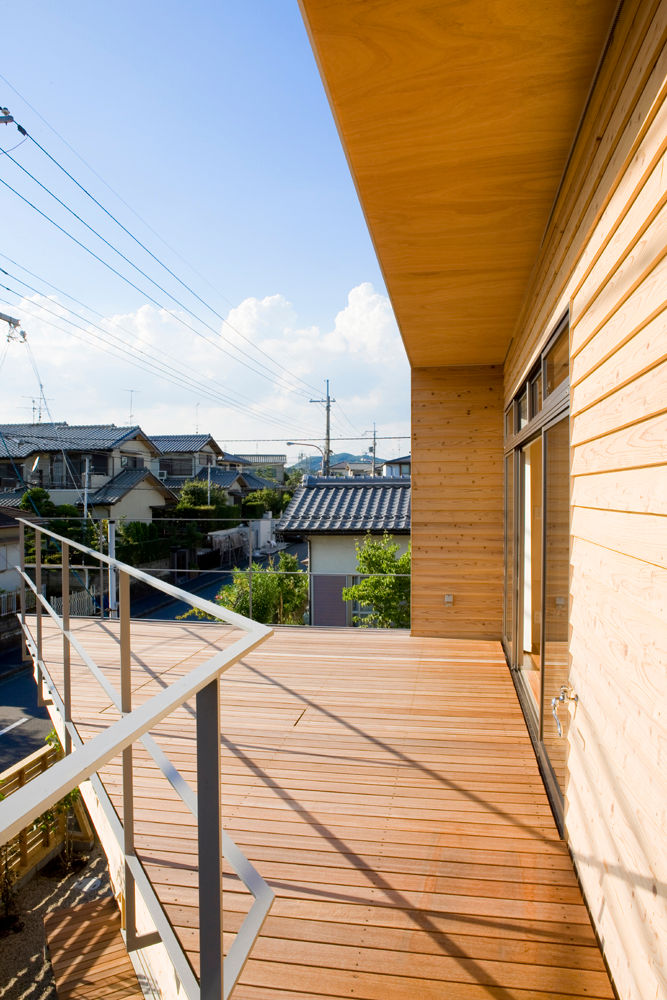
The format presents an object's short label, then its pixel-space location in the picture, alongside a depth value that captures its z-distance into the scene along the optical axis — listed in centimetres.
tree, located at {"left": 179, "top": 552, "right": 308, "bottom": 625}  929
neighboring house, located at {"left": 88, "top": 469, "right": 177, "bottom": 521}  1966
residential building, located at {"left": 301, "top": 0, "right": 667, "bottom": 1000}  112
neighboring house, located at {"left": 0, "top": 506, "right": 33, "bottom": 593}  1453
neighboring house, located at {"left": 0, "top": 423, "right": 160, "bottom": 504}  2002
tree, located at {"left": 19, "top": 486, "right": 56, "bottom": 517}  1667
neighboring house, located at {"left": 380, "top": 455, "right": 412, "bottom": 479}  2321
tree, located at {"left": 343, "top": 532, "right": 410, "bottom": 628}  658
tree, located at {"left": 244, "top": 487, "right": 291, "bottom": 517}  2808
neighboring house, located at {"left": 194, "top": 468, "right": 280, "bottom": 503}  2783
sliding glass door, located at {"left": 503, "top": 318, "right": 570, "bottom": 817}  211
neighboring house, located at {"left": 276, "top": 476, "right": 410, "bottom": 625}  923
